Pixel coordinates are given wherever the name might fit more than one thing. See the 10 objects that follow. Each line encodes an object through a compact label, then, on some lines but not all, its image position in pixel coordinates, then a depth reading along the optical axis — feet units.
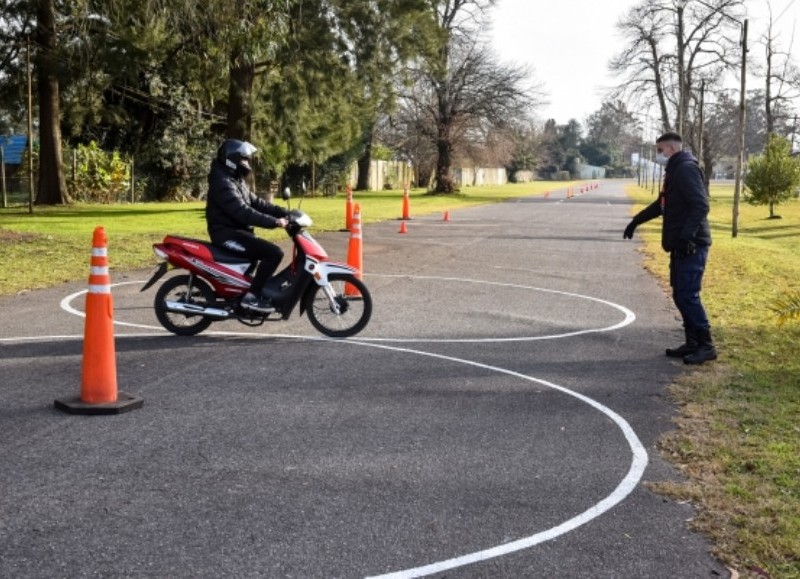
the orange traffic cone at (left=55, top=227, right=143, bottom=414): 19.16
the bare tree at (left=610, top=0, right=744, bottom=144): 172.24
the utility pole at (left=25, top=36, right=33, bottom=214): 74.79
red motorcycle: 27.20
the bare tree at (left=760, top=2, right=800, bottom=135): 200.54
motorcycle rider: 26.99
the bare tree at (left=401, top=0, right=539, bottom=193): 168.45
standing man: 25.90
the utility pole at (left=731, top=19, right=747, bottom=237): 86.79
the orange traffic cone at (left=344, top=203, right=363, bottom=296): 36.15
